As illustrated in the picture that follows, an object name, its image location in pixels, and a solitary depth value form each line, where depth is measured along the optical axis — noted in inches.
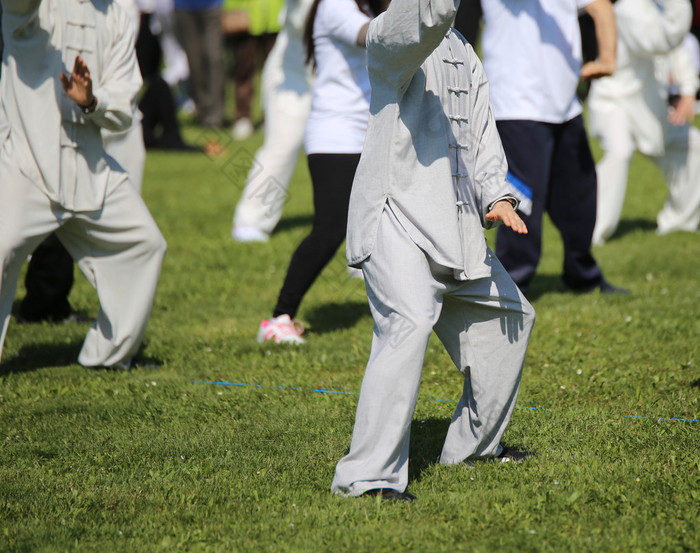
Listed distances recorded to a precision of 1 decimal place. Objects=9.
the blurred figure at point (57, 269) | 464.8
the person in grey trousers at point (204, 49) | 1183.6
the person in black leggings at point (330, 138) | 416.8
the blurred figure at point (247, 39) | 1210.6
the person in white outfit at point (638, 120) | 639.8
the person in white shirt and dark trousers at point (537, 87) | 465.1
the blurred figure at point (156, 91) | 1032.8
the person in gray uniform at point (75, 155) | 360.5
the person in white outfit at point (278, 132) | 645.3
